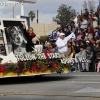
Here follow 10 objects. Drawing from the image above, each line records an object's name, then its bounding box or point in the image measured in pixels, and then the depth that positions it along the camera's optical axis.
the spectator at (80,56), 19.92
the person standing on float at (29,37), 14.06
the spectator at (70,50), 20.38
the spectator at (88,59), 19.67
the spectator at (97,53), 19.53
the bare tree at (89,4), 48.90
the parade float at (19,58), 13.47
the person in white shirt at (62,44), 18.17
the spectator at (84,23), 27.28
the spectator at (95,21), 27.60
